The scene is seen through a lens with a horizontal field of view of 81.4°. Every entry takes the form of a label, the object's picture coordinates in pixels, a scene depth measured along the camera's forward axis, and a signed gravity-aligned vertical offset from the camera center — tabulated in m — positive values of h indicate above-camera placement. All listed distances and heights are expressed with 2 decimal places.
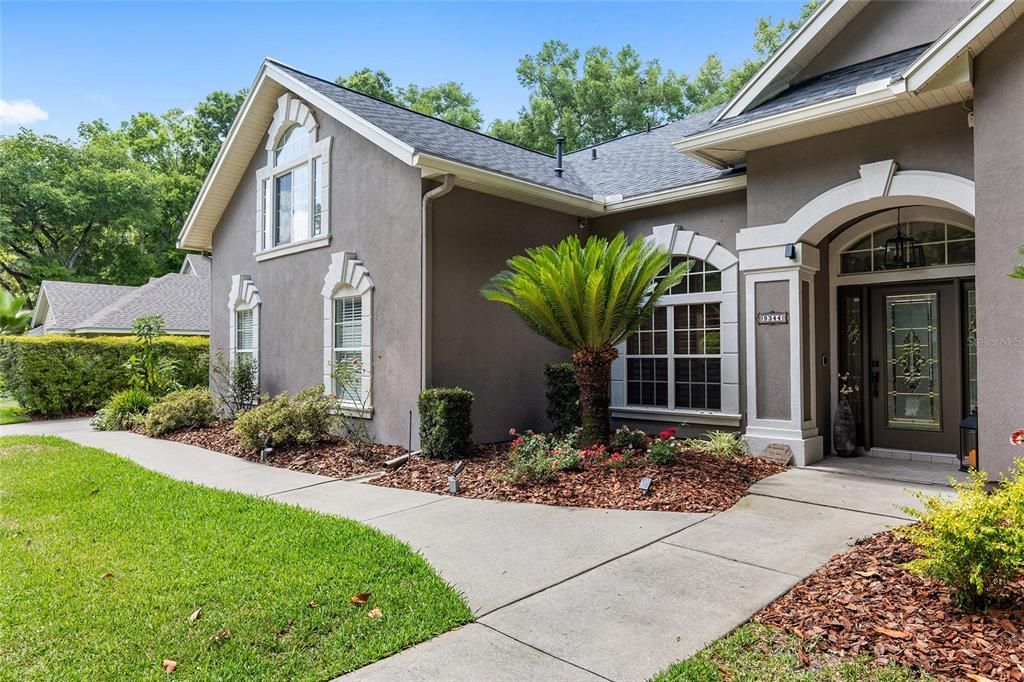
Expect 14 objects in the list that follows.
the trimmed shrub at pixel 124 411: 12.09 -1.20
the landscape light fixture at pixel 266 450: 8.61 -1.41
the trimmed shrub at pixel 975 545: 3.12 -1.04
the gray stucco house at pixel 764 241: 5.96 +1.55
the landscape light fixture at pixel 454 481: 6.46 -1.41
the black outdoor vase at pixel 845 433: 8.19 -1.14
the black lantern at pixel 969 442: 6.72 -1.08
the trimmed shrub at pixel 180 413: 11.24 -1.14
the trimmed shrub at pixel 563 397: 8.99 -0.69
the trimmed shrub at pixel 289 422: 8.89 -1.03
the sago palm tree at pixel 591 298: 7.20 +0.67
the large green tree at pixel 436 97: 32.22 +14.08
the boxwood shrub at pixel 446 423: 7.93 -0.95
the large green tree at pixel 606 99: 28.66 +12.35
